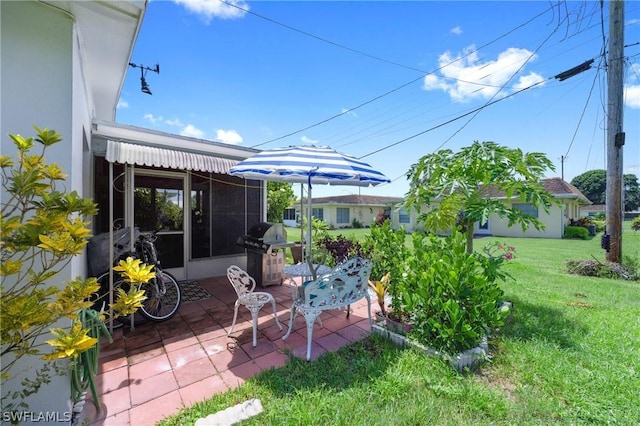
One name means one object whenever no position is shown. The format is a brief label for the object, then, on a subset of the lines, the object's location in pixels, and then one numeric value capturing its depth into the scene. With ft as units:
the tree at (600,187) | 175.83
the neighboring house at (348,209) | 101.81
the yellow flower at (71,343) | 5.25
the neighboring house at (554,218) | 64.49
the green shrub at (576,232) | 63.31
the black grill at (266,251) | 20.53
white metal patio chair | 11.86
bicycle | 14.39
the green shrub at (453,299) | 10.80
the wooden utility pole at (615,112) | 24.57
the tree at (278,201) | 42.45
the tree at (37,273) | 5.30
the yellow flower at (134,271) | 7.03
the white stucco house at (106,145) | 6.94
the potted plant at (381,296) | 14.35
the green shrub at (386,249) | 17.47
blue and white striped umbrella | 11.30
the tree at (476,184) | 13.78
